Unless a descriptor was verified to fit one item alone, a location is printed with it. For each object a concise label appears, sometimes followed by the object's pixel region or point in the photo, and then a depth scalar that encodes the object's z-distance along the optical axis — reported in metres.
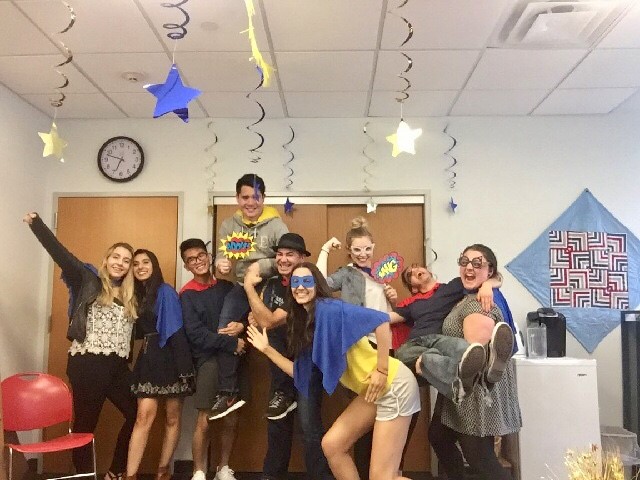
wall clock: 4.29
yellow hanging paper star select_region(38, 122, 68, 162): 2.84
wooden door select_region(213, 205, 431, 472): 3.99
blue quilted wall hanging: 4.10
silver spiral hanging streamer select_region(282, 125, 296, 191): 4.27
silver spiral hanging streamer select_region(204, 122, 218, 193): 4.28
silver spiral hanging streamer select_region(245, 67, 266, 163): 4.27
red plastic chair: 3.13
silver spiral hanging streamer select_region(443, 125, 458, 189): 4.24
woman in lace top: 3.30
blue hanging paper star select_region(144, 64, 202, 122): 2.27
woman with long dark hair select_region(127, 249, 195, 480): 3.33
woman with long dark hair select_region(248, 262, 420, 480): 2.55
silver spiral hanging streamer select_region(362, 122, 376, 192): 4.25
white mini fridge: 3.40
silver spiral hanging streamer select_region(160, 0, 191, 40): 2.68
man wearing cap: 3.06
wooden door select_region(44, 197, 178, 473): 4.20
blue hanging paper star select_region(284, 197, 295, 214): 4.20
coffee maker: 3.78
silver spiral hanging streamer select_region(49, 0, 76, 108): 2.65
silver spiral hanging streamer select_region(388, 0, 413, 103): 2.69
